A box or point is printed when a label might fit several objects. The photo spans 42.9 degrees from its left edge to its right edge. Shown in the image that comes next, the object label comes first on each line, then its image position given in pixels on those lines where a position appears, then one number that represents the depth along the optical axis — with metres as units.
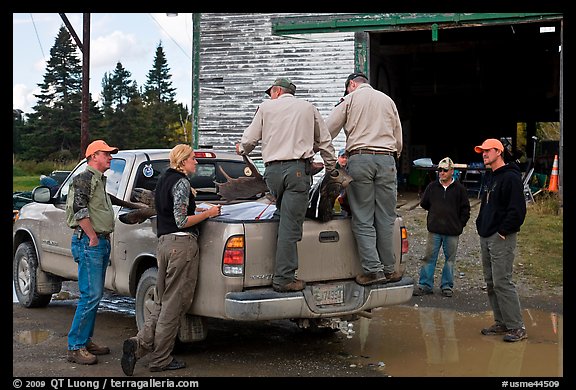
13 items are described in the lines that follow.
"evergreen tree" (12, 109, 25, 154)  60.31
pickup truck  6.00
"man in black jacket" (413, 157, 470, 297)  9.72
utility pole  21.52
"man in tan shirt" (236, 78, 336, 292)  6.09
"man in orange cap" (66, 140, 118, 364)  6.48
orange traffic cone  17.09
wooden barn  17.20
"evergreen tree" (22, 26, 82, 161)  62.41
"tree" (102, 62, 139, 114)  85.12
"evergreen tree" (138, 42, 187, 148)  72.19
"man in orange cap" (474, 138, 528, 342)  7.24
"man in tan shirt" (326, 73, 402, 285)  6.53
